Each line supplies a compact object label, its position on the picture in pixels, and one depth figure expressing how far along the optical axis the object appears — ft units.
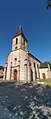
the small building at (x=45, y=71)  47.74
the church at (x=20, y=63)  36.88
